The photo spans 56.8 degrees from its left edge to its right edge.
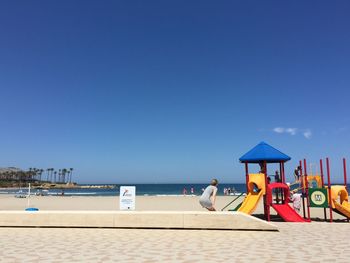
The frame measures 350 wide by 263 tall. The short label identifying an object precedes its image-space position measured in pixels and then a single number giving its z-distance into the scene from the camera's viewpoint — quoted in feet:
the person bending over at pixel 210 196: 36.99
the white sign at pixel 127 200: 40.78
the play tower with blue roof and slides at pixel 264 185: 44.88
